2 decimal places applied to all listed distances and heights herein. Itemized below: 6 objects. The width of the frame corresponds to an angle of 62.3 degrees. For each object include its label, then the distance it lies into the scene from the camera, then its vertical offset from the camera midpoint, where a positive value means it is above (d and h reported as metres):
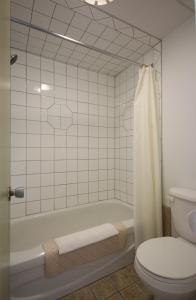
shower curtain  1.56 -0.15
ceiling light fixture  1.24 +1.13
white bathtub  1.13 -0.92
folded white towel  1.24 -0.72
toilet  0.91 -0.70
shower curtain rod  1.15 +0.90
